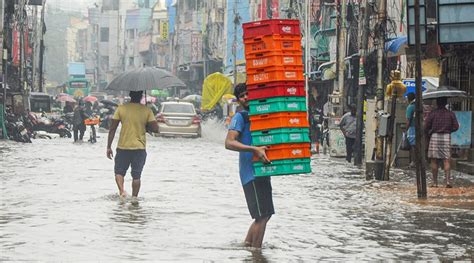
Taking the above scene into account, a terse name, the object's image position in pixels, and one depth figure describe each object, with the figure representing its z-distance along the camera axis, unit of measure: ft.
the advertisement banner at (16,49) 202.41
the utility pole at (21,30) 195.19
